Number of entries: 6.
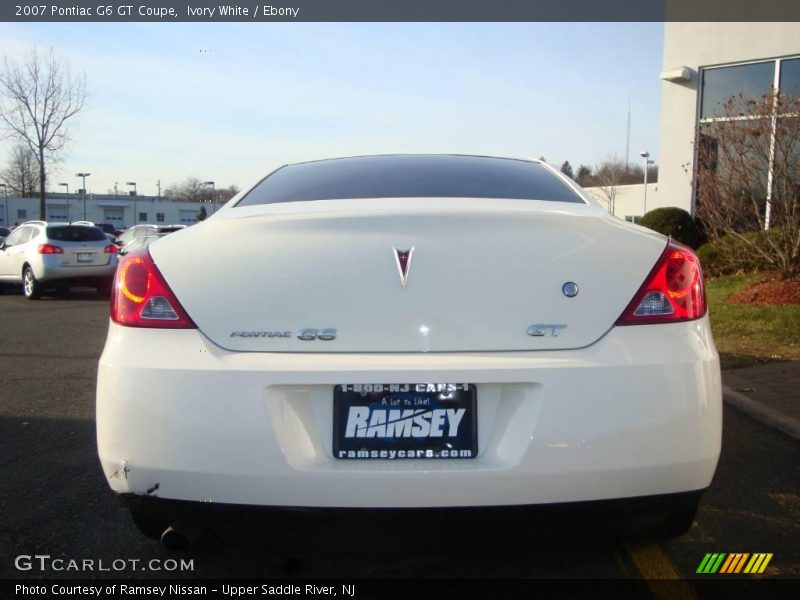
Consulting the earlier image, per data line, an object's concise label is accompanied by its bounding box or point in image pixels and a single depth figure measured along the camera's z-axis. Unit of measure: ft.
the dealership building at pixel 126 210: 291.38
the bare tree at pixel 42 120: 88.94
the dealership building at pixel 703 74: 50.14
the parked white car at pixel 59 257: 46.19
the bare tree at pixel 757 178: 31.63
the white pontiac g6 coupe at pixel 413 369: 6.87
